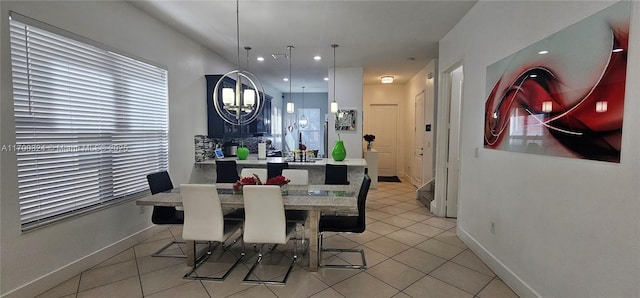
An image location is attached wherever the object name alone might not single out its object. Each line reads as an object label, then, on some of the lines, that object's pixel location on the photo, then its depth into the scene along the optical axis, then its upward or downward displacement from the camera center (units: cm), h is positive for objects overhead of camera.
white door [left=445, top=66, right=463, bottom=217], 430 -5
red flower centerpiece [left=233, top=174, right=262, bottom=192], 271 -45
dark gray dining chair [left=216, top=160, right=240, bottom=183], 431 -53
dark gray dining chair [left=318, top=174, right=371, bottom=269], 273 -87
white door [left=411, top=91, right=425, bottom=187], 625 -11
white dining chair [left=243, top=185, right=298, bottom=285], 240 -72
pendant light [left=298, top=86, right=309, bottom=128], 819 +41
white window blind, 223 +10
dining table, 247 -61
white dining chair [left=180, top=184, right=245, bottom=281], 248 -74
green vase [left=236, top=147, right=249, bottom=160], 490 -31
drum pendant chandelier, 282 +38
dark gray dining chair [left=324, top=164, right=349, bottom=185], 400 -55
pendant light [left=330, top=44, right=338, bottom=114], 471 +103
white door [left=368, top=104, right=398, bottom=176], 814 +8
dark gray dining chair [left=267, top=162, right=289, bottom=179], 395 -48
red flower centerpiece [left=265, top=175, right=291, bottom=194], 277 -46
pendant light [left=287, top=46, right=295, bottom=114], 598 +61
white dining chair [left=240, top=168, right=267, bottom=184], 368 -48
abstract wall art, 152 +31
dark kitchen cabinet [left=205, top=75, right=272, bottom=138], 494 +20
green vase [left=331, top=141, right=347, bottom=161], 472 -26
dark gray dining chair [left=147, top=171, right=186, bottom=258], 301 -87
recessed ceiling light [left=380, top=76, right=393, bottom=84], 700 +145
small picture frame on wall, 618 +36
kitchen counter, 447 -52
